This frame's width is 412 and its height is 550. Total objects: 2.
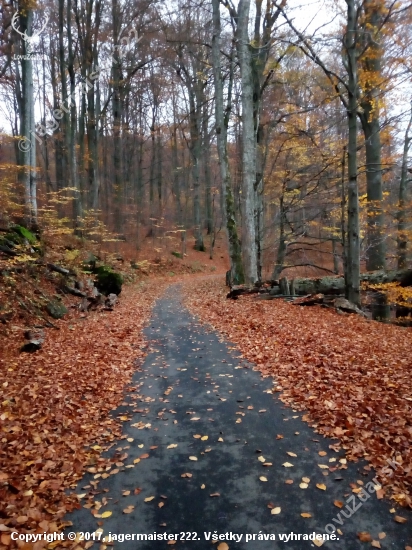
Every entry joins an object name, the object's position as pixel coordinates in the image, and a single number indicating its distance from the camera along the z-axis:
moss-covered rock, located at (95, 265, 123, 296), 14.32
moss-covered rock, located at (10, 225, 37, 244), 12.00
